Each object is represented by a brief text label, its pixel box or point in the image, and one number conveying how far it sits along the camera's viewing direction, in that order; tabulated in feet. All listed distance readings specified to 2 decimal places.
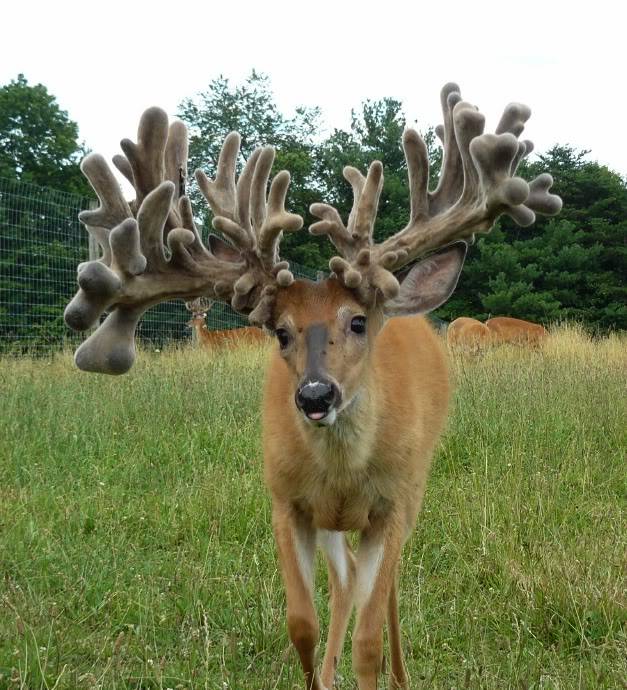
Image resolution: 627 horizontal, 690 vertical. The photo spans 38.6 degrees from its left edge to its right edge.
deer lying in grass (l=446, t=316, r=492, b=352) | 40.05
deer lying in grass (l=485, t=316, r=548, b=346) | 54.16
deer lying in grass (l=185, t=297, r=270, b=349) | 48.75
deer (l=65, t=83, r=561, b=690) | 9.14
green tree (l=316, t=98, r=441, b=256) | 110.22
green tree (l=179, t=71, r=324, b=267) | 136.67
